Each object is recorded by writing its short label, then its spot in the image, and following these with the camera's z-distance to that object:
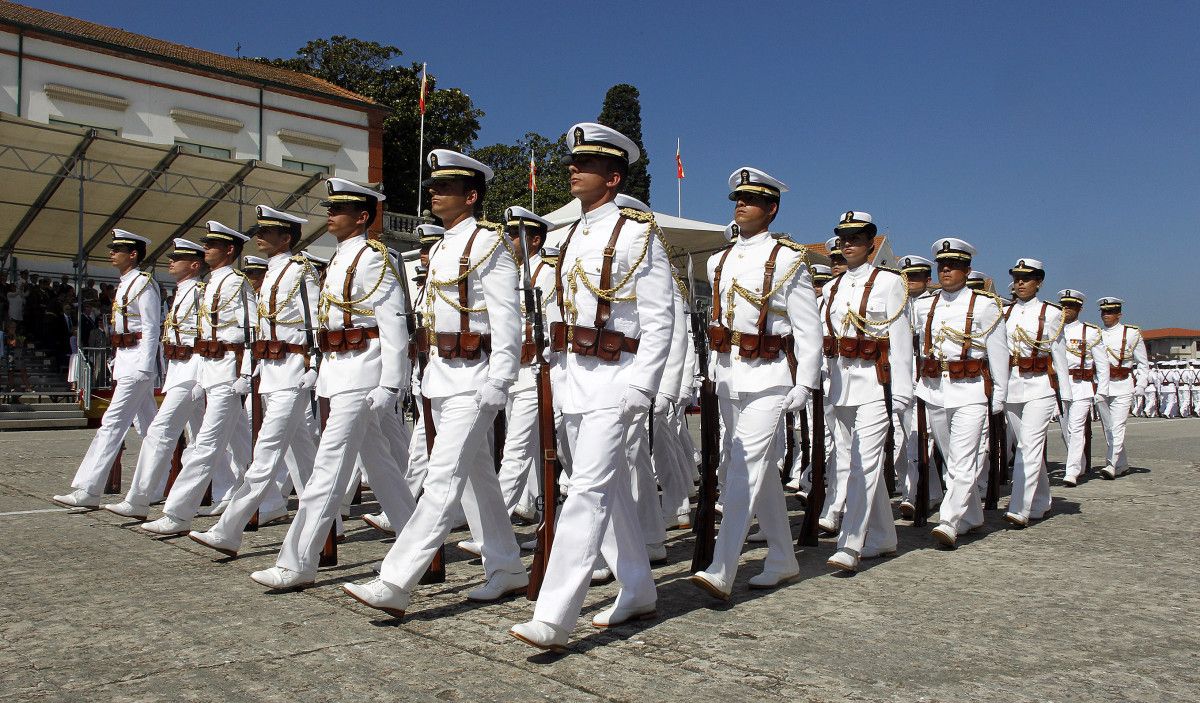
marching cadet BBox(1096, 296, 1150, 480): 12.09
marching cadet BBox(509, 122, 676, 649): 4.29
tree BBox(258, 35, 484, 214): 45.06
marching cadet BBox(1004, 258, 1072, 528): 7.97
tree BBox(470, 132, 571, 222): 48.44
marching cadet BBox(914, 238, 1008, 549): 7.22
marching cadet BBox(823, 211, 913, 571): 6.23
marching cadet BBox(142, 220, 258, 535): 6.94
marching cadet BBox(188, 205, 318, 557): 6.16
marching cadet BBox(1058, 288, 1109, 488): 11.10
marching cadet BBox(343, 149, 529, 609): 4.80
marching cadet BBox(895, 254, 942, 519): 8.33
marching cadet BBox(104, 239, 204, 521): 7.62
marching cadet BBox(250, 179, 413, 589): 5.25
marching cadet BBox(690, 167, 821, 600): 5.30
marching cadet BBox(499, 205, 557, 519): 6.91
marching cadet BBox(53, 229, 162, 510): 8.09
